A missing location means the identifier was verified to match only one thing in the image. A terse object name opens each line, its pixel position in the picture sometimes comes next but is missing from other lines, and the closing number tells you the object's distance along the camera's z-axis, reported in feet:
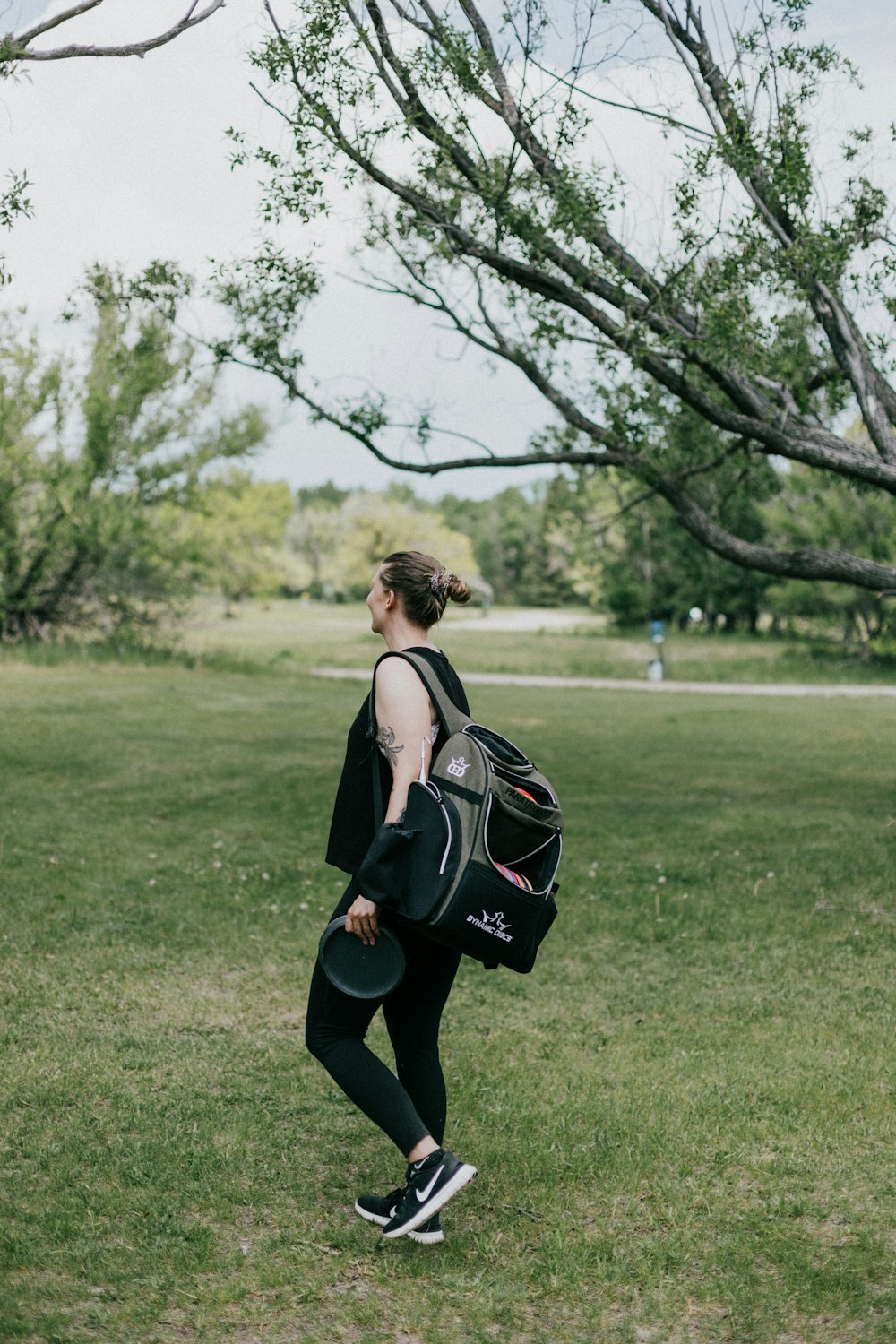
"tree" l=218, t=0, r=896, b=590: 28.04
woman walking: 11.87
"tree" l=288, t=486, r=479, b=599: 255.09
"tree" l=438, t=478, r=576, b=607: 299.38
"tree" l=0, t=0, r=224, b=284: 22.13
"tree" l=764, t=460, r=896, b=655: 108.47
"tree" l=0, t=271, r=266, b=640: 80.48
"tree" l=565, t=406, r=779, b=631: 164.45
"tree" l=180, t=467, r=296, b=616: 212.43
